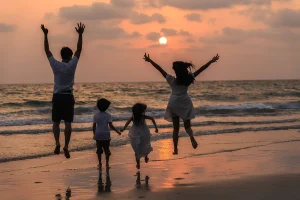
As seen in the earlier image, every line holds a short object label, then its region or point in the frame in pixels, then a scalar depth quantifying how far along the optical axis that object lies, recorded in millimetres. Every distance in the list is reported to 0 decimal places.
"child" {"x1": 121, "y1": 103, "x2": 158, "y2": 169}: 11016
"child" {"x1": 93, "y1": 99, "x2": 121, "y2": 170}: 11023
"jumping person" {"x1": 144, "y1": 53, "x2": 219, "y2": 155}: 10883
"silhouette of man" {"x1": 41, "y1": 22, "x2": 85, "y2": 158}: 9266
